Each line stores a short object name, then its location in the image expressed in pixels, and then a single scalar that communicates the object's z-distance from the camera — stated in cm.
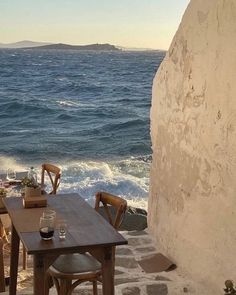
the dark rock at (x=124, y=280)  338
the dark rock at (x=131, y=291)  323
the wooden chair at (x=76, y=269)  264
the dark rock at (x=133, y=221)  460
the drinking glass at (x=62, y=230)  245
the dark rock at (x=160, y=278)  345
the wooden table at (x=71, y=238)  235
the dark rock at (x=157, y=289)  325
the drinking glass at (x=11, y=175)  500
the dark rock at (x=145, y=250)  394
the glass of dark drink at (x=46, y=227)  242
